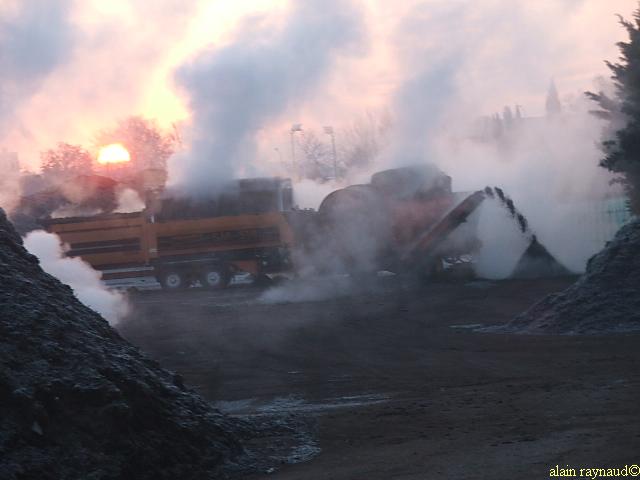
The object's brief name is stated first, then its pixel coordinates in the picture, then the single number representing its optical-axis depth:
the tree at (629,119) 25.58
